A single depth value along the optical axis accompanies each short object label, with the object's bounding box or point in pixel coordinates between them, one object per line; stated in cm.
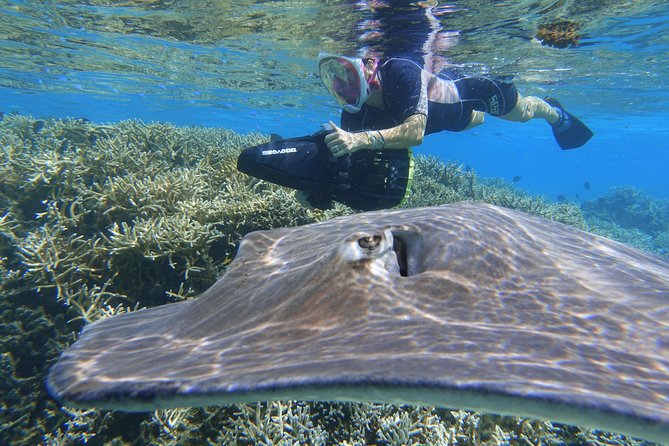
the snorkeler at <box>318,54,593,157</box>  487
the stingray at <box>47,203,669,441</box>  117
